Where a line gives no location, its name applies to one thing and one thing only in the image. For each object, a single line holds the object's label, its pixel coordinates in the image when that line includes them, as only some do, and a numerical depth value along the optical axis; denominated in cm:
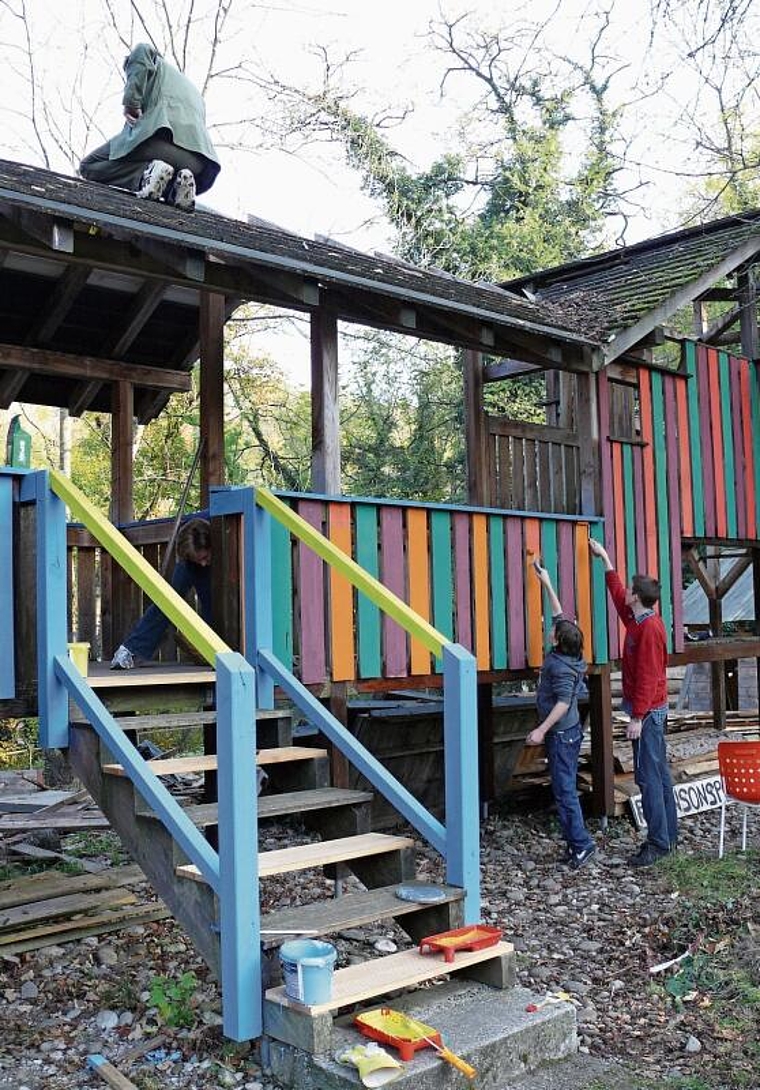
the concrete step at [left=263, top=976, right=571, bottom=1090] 403
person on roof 786
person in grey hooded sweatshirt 819
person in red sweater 816
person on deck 721
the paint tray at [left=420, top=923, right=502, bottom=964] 469
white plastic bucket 414
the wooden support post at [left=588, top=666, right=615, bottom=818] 964
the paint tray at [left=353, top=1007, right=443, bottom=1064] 405
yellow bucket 557
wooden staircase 466
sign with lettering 965
